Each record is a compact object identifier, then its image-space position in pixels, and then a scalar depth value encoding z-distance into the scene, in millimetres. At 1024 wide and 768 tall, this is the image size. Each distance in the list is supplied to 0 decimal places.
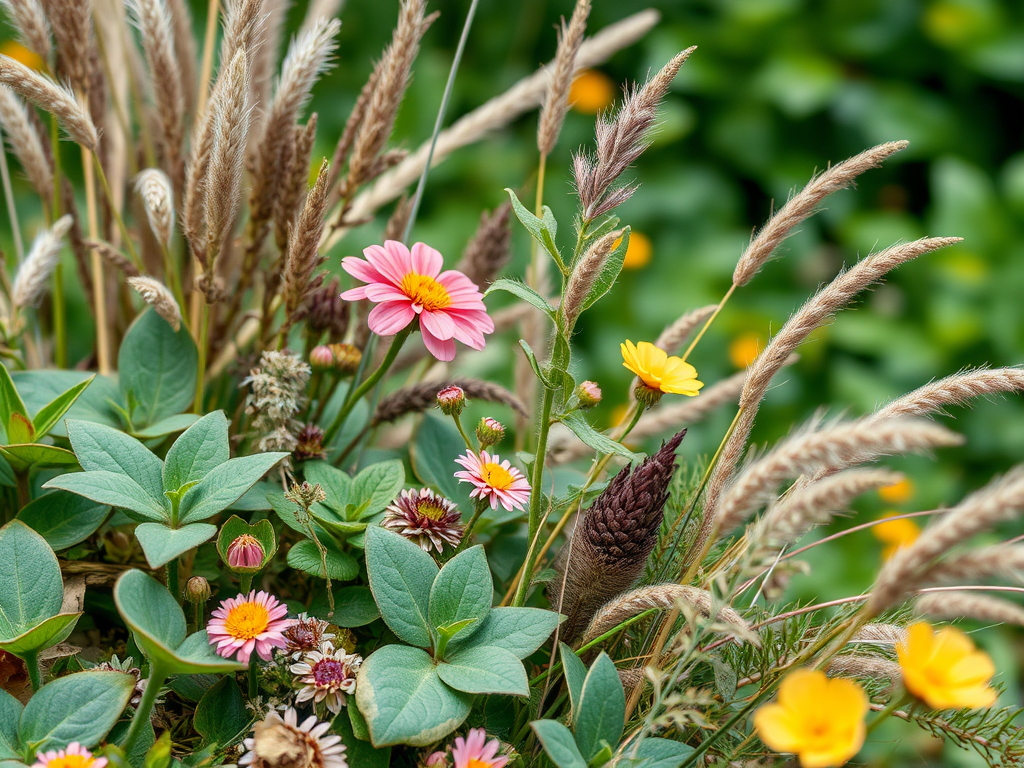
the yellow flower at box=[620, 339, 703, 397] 923
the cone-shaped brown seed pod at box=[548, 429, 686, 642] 901
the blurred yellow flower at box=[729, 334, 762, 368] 2235
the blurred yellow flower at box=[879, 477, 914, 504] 1654
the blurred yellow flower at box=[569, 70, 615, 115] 2372
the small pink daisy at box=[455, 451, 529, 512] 915
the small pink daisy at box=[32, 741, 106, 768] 852
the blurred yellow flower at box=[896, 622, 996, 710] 835
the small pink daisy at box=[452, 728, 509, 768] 876
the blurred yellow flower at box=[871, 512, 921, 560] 1603
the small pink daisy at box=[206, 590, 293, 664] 873
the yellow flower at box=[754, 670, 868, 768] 828
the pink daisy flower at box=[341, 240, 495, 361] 916
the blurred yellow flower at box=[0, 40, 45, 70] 1890
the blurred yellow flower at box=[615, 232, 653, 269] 2100
